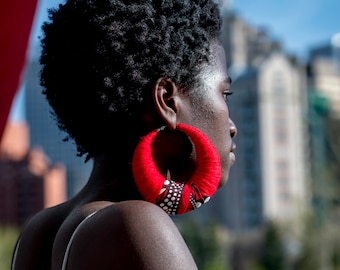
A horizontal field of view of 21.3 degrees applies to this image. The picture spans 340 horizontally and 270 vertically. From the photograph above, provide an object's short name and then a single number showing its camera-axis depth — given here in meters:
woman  0.96
